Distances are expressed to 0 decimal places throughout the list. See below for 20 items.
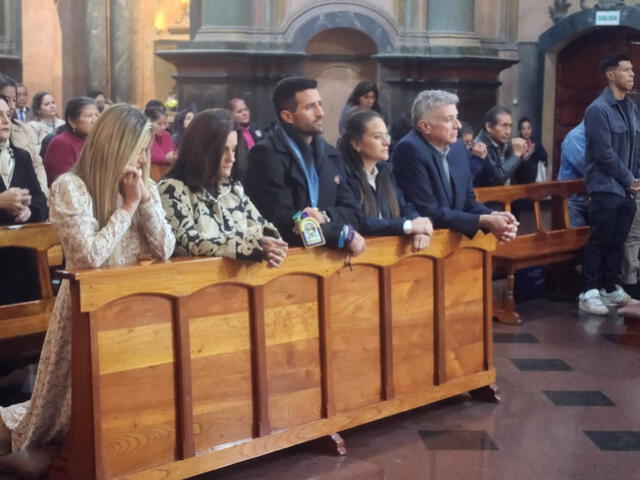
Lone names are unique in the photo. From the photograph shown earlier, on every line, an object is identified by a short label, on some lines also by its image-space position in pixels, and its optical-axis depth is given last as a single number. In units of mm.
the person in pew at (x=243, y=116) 8406
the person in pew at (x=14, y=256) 5043
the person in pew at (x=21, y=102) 9445
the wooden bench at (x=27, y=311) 4875
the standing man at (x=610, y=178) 7199
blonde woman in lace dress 3812
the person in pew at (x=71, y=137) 6355
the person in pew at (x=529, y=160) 8547
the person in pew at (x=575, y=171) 7957
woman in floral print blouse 4145
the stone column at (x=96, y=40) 14336
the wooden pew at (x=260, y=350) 3723
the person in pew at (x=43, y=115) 8508
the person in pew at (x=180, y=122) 9031
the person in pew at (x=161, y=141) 8813
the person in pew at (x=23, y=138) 5984
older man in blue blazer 5180
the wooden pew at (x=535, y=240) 7047
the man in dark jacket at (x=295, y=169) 4613
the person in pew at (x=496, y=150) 7180
